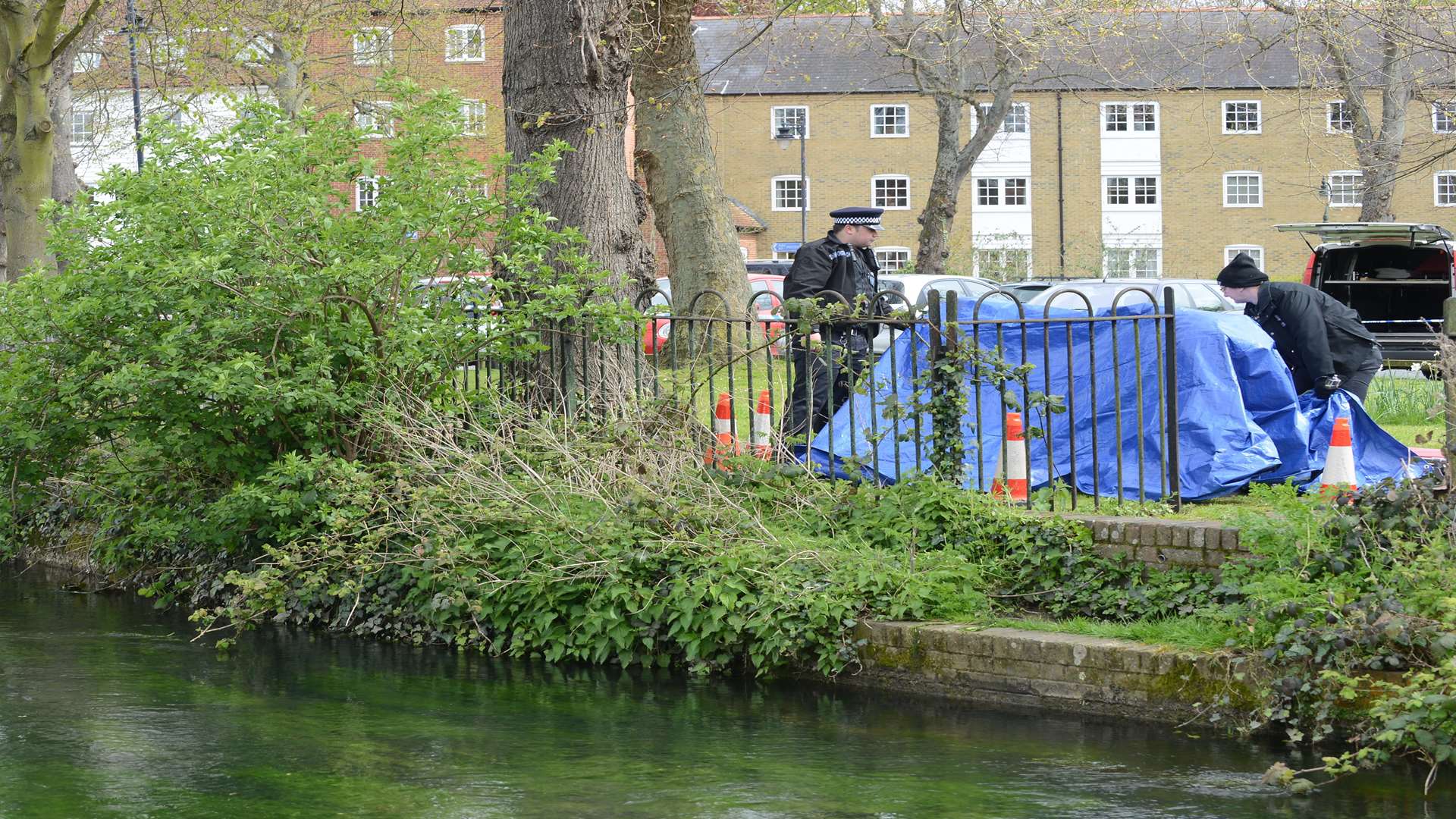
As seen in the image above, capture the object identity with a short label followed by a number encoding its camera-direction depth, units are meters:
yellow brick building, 51.19
